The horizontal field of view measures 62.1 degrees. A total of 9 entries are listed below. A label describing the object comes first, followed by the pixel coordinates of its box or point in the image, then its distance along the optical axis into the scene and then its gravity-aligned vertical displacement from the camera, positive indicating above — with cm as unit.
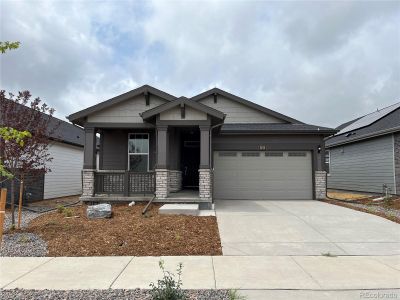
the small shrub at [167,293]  381 -144
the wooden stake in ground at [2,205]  441 -47
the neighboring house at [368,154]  1614 +87
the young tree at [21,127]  844 +113
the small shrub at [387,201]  1367 -133
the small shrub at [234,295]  410 -165
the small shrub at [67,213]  1032 -136
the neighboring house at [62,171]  1598 -8
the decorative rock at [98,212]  976 -125
